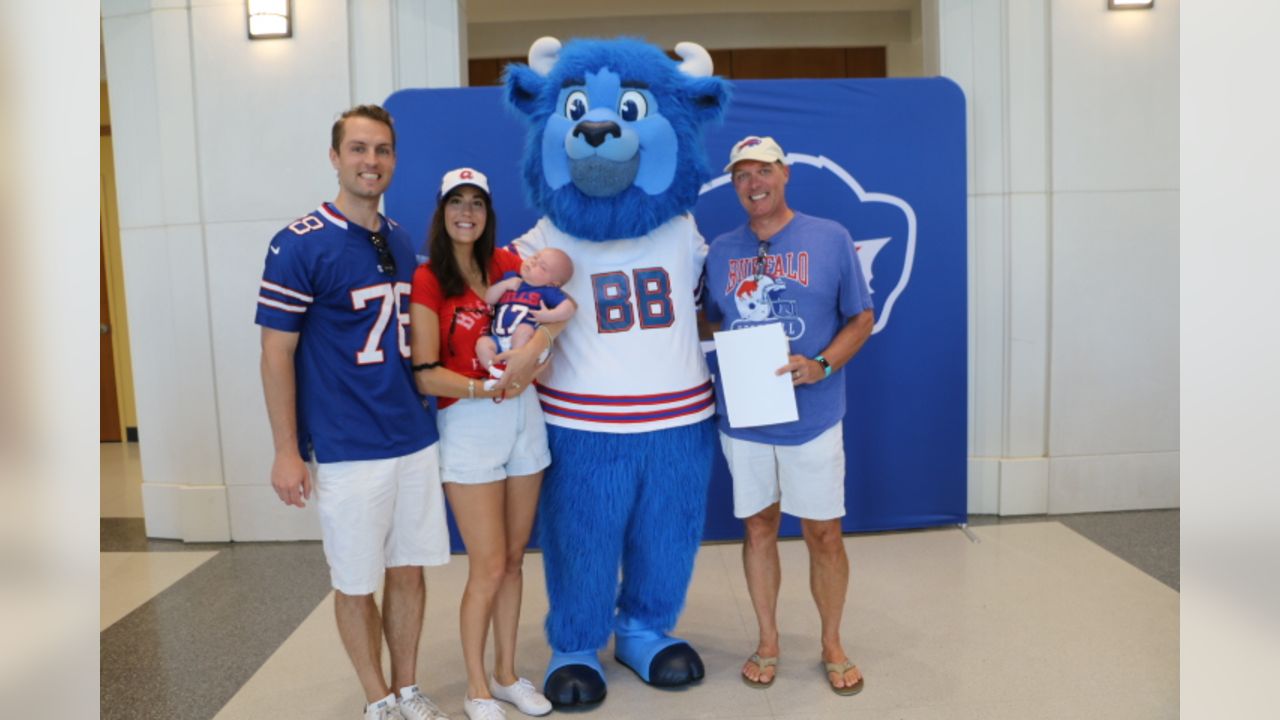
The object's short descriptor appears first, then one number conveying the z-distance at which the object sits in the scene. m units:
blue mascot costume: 2.69
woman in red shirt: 2.39
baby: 2.44
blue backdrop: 4.09
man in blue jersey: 2.27
